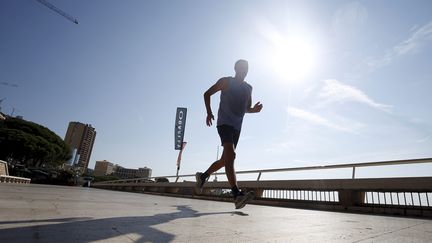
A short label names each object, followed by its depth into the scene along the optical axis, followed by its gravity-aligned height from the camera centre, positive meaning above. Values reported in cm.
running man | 350 +113
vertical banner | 2270 +552
